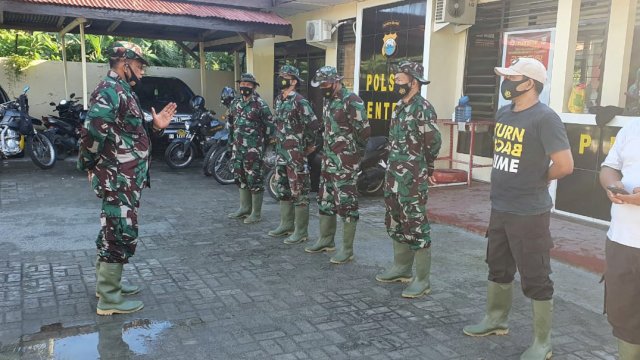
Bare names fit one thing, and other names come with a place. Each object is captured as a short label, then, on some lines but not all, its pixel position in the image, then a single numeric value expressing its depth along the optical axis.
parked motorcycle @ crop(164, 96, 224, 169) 10.02
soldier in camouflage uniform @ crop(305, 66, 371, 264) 4.98
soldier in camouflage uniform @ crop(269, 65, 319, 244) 5.64
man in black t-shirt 3.12
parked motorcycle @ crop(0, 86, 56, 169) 9.64
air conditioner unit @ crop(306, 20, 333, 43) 10.80
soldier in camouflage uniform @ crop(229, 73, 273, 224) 6.32
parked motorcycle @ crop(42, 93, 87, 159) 10.37
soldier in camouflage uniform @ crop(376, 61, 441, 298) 4.23
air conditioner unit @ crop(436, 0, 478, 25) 7.89
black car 12.18
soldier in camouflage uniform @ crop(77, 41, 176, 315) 3.61
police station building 6.33
